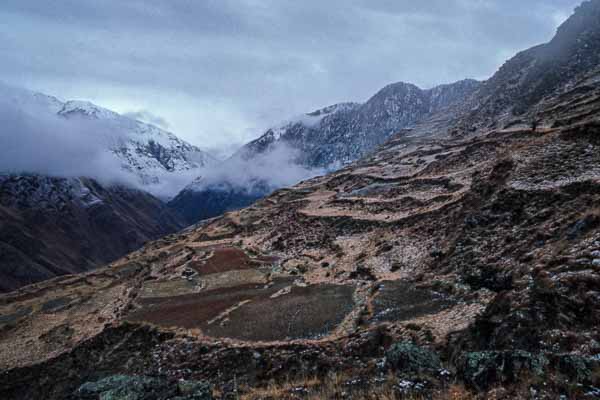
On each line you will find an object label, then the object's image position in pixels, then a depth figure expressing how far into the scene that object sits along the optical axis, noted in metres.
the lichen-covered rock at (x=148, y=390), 13.16
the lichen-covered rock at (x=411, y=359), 11.95
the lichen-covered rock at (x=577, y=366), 8.31
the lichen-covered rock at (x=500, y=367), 9.16
